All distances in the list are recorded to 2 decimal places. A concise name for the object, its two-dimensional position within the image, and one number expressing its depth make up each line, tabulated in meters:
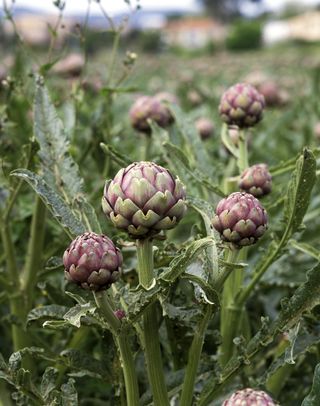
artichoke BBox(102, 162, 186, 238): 1.39
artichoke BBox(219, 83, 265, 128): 1.86
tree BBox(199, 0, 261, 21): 52.89
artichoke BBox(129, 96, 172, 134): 2.20
